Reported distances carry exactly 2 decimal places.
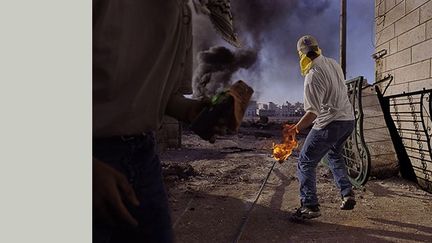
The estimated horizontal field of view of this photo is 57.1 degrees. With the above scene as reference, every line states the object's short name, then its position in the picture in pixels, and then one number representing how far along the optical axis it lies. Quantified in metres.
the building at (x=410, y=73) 5.00
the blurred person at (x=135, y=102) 0.87
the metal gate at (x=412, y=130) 4.94
